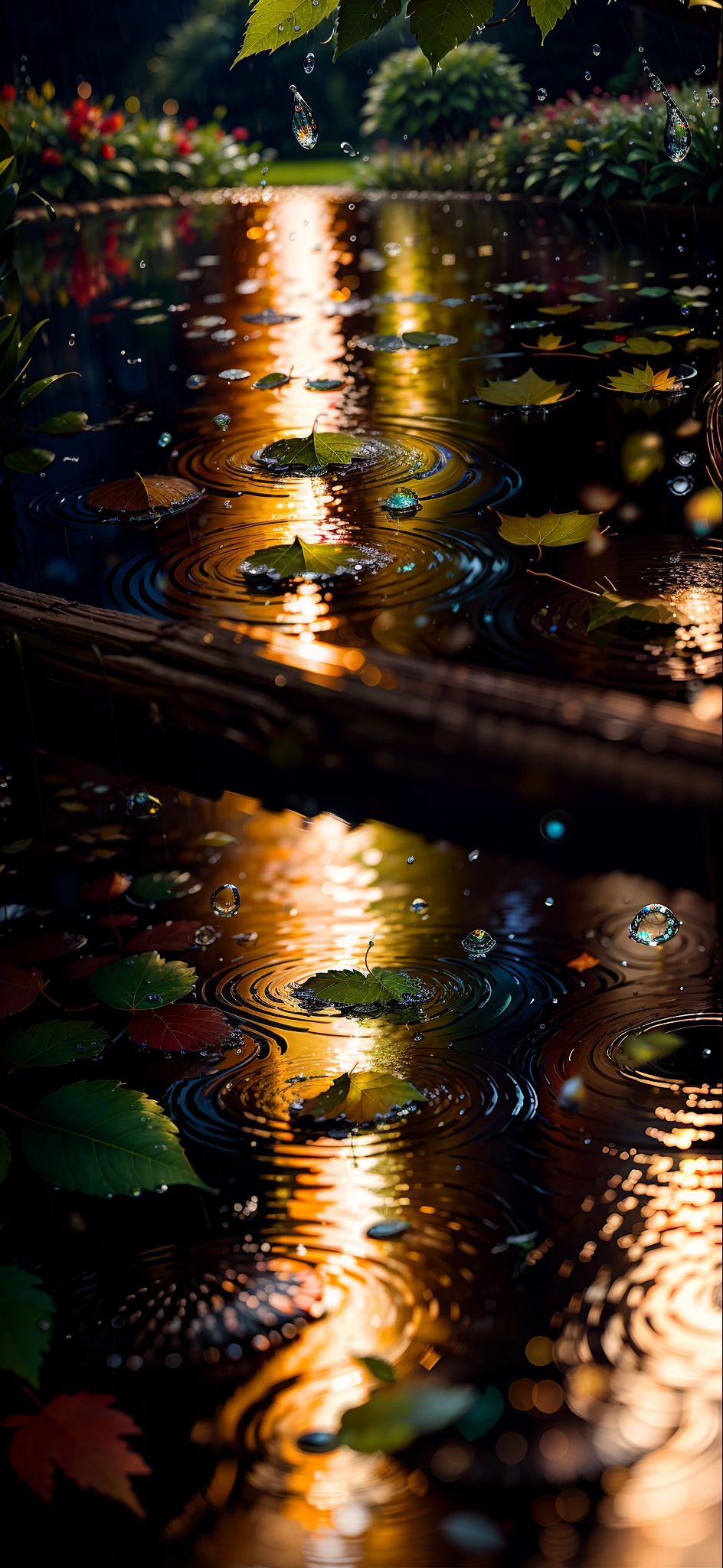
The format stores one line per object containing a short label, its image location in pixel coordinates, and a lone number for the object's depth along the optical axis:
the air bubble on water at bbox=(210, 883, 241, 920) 2.04
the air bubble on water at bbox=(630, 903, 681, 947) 1.92
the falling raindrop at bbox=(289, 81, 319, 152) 2.04
